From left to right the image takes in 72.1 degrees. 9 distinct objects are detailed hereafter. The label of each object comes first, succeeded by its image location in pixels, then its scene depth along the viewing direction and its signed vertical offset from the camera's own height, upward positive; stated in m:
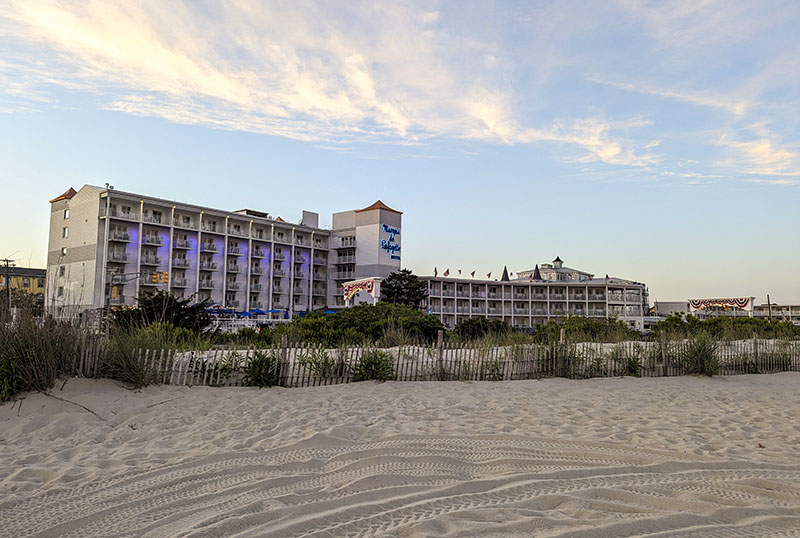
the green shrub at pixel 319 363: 10.26 -0.88
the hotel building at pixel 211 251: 51.41 +6.95
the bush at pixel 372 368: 10.56 -0.97
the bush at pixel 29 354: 7.36 -0.58
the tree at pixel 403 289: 56.81 +3.08
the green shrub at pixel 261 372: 9.66 -0.99
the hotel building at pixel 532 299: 67.62 +2.66
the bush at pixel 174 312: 16.94 +0.07
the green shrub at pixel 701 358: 13.22 -0.86
